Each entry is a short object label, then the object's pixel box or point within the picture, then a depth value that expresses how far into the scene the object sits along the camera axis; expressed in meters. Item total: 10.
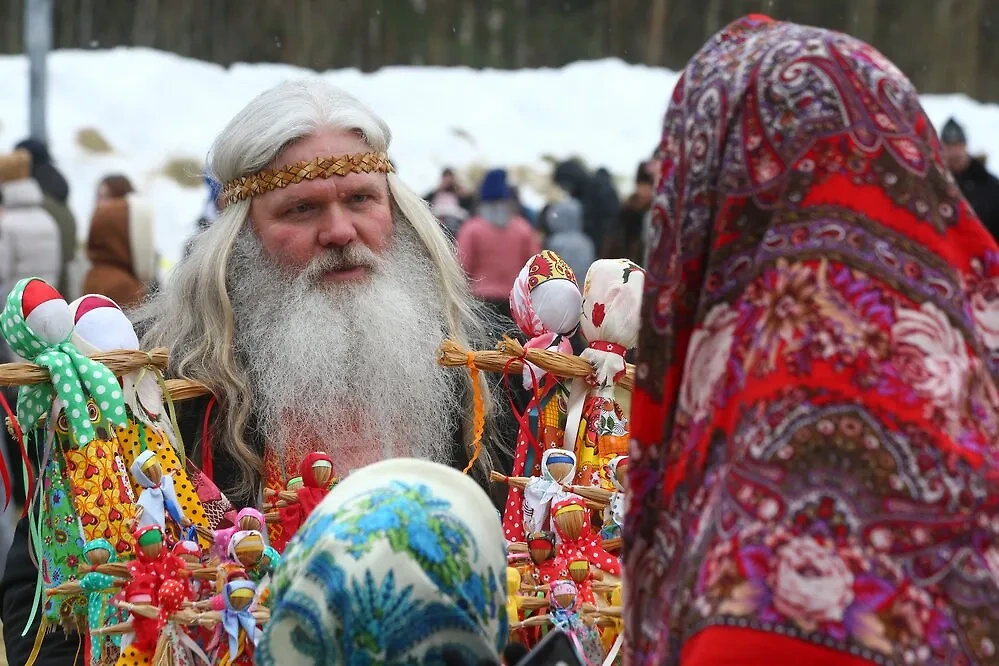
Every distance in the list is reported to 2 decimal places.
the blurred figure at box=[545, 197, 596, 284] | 10.38
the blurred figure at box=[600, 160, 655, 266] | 9.06
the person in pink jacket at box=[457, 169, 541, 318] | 9.78
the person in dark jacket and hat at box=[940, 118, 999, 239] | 8.78
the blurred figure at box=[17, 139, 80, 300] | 9.40
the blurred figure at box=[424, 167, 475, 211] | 13.02
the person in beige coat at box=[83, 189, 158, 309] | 8.12
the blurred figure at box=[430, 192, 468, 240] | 11.64
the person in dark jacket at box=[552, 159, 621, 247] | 12.42
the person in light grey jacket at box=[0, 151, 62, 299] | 8.38
